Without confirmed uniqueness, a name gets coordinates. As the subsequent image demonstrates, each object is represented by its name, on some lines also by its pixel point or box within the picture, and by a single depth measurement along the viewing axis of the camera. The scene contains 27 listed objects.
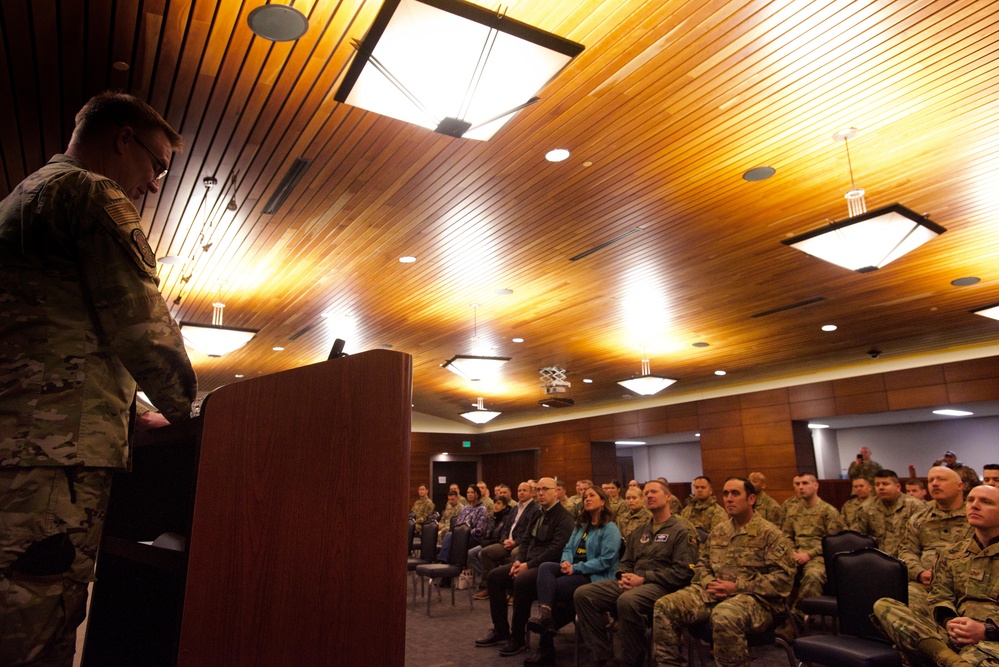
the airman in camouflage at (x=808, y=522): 5.60
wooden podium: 1.09
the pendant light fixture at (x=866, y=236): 4.78
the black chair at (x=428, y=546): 7.80
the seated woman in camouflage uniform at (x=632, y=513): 5.85
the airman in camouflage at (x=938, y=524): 4.41
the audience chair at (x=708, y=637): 3.75
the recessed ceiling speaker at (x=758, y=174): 4.94
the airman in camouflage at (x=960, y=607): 2.80
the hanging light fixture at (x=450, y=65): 3.00
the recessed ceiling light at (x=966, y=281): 7.23
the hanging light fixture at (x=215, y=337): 7.65
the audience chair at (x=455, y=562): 6.78
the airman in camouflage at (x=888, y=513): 5.72
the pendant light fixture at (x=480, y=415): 14.12
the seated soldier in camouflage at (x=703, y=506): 6.44
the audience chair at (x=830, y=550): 4.37
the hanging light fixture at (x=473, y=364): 9.33
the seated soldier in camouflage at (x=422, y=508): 11.14
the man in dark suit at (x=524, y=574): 5.29
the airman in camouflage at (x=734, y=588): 3.66
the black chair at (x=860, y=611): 3.12
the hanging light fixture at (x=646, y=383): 10.95
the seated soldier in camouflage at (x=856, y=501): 6.32
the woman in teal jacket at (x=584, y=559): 4.95
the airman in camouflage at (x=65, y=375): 1.01
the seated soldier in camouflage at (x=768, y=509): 6.60
